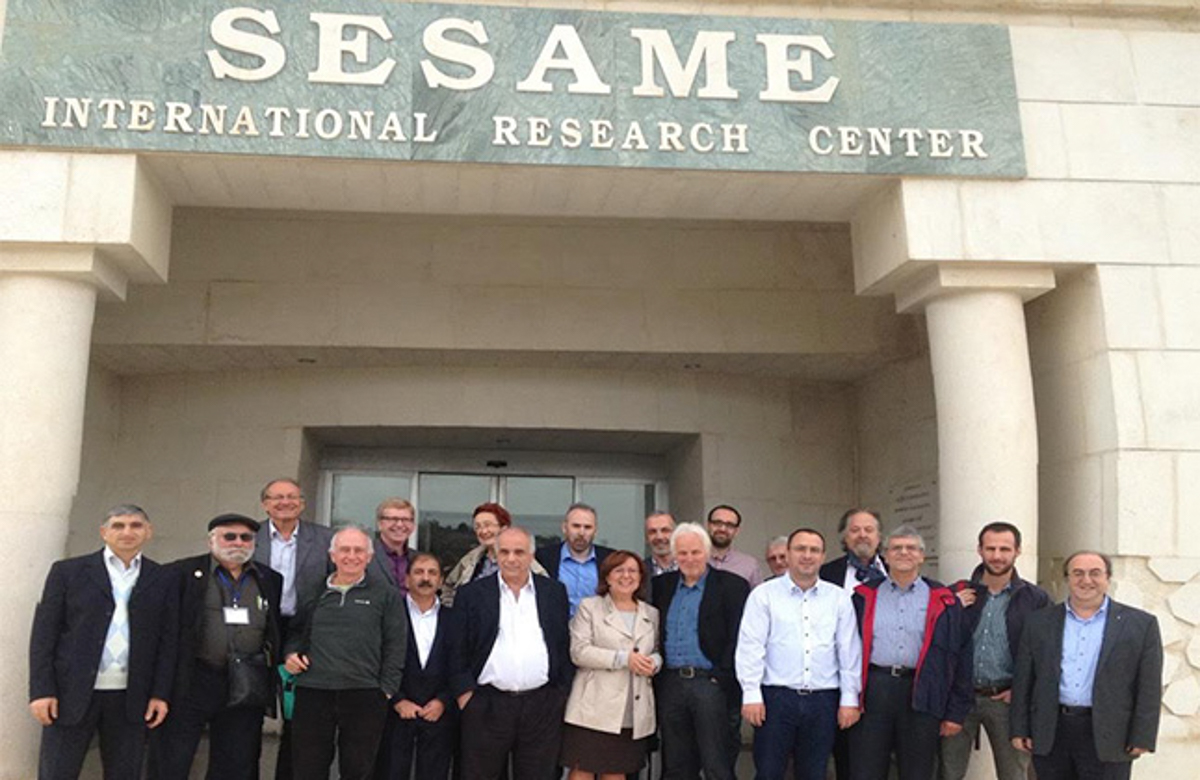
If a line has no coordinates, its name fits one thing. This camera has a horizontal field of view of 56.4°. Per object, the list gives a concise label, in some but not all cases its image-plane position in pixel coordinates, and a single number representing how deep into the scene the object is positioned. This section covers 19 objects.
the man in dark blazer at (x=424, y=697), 5.99
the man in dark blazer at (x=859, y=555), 6.59
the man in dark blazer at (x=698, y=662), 5.97
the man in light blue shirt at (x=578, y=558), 6.66
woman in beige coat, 5.93
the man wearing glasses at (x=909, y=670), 5.83
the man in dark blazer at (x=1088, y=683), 5.32
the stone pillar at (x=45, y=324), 6.30
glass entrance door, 11.20
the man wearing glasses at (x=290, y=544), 6.33
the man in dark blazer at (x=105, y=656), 5.49
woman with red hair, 6.74
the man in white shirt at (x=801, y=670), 5.88
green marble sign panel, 6.65
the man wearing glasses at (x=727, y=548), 6.98
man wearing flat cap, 5.69
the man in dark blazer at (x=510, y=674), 5.90
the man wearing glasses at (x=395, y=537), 6.57
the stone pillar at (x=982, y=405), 6.94
